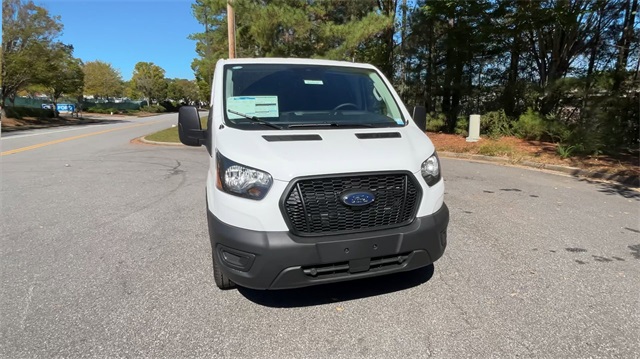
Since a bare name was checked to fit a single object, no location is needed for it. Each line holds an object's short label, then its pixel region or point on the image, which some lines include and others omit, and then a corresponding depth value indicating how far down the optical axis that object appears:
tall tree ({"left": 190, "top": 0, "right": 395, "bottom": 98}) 14.99
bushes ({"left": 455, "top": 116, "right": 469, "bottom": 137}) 15.50
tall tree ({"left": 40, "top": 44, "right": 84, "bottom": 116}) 29.17
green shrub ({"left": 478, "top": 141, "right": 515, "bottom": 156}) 11.24
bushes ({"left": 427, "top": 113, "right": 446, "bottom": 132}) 17.17
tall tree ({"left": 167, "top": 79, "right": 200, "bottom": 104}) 99.06
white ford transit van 2.60
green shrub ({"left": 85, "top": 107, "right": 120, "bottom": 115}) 54.16
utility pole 12.91
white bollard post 13.75
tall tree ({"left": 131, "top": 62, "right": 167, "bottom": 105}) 76.12
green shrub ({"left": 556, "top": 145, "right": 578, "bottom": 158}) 10.19
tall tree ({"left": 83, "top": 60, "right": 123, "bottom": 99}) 52.91
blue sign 38.60
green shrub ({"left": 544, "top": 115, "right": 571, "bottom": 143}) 12.07
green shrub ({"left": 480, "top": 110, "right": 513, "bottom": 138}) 14.30
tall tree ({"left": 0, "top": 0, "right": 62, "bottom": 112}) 26.58
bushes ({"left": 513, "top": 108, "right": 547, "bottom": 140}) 12.91
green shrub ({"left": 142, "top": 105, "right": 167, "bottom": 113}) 67.15
